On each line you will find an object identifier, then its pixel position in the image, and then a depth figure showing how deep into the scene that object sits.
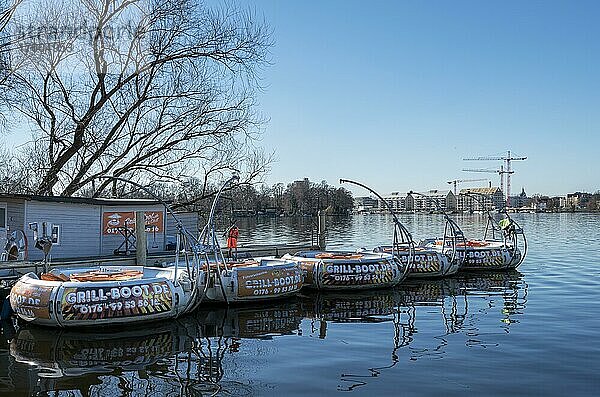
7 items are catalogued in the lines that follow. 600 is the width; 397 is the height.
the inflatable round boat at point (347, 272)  21.92
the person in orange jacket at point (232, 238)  24.95
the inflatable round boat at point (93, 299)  14.79
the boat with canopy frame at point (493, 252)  28.72
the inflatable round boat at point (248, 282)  18.81
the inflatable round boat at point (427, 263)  25.39
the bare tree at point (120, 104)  25.62
